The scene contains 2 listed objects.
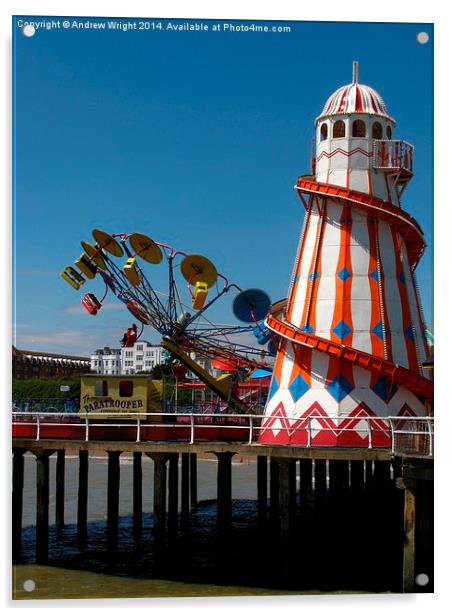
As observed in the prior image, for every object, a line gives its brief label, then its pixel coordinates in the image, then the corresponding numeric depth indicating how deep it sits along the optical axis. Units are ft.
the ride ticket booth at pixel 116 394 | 98.63
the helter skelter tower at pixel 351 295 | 90.43
